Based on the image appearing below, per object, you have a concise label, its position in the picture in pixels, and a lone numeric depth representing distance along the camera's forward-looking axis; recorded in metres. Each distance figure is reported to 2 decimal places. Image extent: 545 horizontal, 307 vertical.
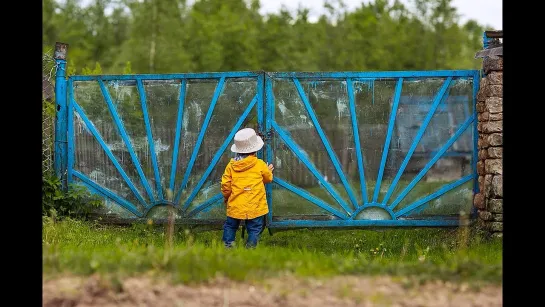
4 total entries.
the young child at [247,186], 8.02
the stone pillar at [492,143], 8.34
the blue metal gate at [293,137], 8.91
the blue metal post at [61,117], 9.43
